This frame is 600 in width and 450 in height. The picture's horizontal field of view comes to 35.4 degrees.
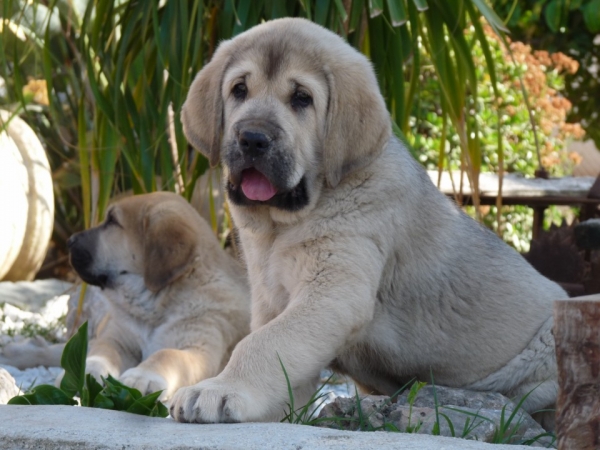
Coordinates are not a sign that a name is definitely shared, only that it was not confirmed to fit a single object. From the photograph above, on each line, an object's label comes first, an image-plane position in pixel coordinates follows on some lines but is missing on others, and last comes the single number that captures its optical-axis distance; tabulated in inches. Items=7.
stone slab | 83.7
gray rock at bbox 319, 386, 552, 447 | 105.8
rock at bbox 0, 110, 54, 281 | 318.0
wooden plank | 243.4
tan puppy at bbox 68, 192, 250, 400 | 175.3
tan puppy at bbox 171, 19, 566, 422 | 114.5
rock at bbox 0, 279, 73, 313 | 303.8
